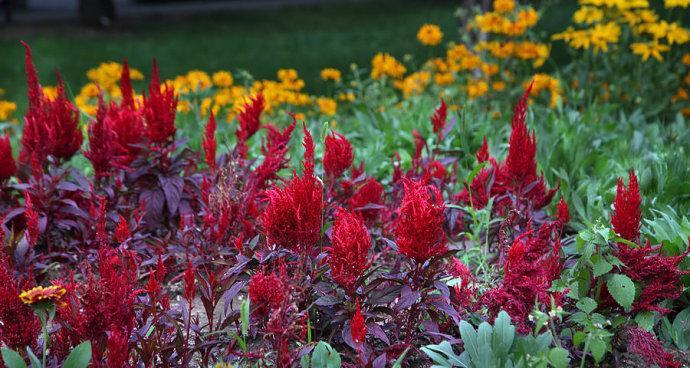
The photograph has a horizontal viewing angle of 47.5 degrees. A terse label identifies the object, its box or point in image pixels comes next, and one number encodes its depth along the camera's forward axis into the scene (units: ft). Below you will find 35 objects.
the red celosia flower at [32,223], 8.16
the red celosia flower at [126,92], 11.16
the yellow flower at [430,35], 21.04
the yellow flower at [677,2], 17.51
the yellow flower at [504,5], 19.36
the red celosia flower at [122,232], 7.94
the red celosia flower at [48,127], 10.23
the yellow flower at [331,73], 21.04
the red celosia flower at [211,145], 9.90
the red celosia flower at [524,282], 7.47
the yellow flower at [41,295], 6.17
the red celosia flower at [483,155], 10.20
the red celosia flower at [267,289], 6.68
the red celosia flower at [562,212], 8.84
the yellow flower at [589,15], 19.13
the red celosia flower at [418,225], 6.88
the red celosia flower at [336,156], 9.05
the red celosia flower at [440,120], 11.30
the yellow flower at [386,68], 20.42
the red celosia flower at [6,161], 10.07
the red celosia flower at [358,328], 6.64
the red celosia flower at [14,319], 6.59
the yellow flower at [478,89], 20.20
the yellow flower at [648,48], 18.40
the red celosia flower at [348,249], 6.84
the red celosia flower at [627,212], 7.70
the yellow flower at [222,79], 21.34
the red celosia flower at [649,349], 7.61
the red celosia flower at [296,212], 6.94
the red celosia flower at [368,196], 9.70
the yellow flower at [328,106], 20.85
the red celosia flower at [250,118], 10.74
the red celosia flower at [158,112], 10.10
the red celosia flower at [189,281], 6.75
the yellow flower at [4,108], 22.05
